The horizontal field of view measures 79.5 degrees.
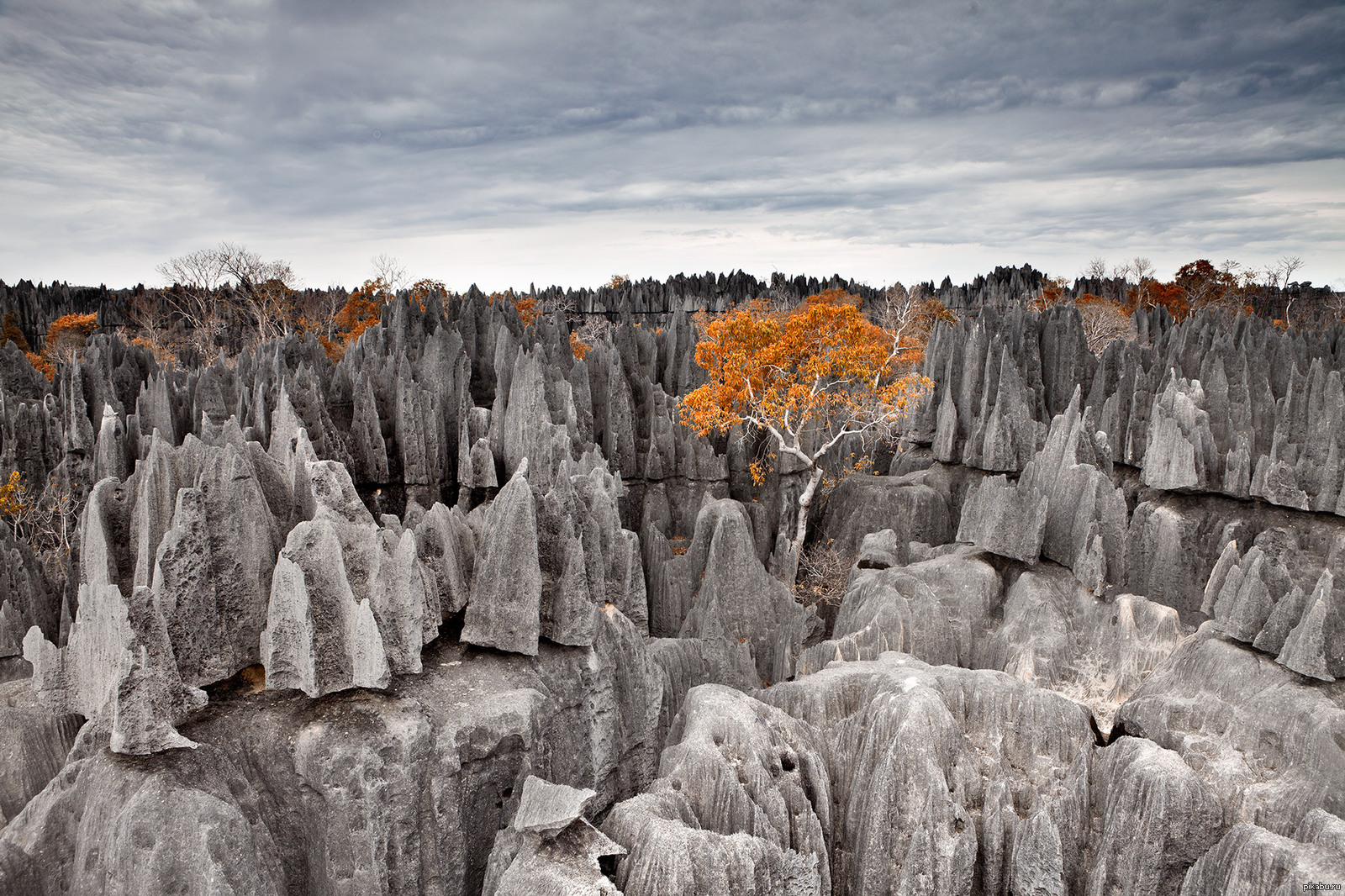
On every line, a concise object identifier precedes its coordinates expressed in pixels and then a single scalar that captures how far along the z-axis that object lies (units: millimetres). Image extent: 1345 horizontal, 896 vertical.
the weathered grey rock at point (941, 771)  12023
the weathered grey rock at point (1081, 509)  20328
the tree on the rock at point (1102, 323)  55812
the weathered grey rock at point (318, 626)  10039
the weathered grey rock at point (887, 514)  28969
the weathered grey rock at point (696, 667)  16641
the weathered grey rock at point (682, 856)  9570
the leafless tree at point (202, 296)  57312
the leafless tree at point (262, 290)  57594
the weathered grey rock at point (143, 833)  8477
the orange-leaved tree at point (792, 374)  27797
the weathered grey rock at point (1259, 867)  10016
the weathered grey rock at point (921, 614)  18859
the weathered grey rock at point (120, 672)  8766
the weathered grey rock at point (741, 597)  21250
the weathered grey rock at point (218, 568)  9891
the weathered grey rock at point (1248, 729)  12047
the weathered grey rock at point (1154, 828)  11664
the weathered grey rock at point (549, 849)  8859
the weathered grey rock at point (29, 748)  10414
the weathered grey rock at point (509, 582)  12000
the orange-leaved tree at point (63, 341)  56941
